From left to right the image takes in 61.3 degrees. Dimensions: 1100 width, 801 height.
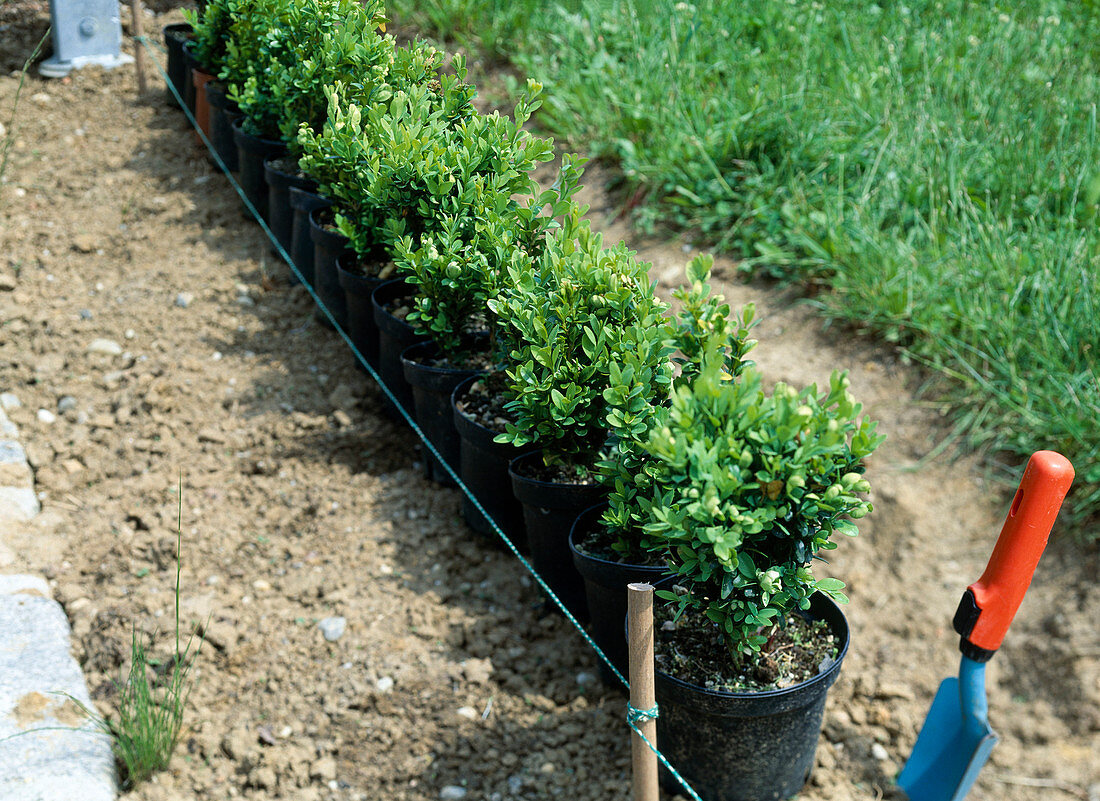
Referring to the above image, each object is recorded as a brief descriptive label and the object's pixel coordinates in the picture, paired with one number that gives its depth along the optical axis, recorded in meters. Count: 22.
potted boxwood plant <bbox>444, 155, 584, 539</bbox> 2.46
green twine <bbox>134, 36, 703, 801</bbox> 1.87
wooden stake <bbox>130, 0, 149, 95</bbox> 5.63
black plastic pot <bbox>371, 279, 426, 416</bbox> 3.05
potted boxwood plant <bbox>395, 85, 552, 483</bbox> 2.50
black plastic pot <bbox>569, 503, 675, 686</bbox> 2.12
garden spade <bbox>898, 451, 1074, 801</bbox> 1.91
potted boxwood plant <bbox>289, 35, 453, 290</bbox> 2.95
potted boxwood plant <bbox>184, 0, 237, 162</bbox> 4.61
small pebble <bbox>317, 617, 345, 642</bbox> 2.67
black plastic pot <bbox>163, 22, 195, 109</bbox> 5.47
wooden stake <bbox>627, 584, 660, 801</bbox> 1.73
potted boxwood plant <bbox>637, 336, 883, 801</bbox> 1.68
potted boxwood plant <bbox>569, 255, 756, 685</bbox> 1.99
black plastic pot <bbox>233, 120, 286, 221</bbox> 4.22
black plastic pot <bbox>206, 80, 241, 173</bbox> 4.68
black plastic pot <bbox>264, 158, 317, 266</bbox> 3.92
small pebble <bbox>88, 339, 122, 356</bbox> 3.76
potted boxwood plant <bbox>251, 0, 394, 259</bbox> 3.13
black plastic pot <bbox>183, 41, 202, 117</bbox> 5.15
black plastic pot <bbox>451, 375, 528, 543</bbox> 2.60
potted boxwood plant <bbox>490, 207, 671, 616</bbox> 2.10
